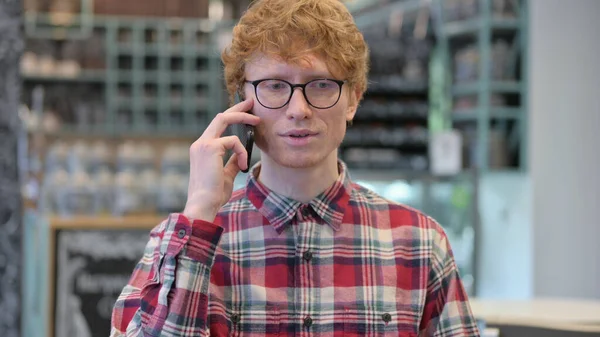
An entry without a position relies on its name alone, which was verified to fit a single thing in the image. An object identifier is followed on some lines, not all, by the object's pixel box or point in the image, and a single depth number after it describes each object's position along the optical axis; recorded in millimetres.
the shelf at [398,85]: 6883
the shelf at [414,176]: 3535
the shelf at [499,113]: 5766
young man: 1291
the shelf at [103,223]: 3752
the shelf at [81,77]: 8664
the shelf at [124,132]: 8641
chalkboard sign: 3654
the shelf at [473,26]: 5812
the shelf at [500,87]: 5789
